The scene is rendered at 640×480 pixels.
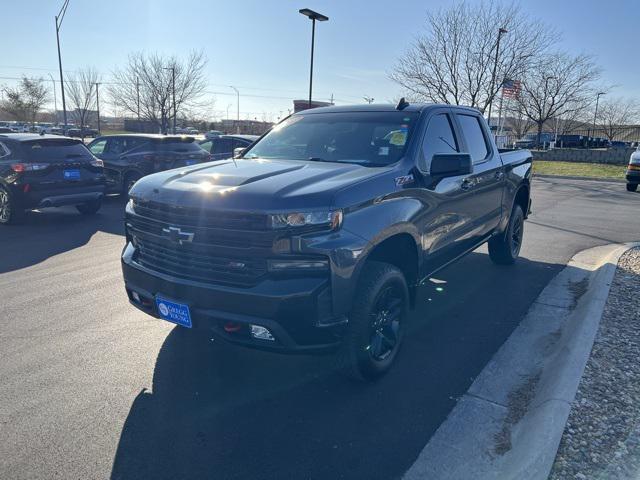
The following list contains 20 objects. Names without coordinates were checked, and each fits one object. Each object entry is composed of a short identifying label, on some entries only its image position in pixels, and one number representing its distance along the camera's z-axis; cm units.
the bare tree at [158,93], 3531
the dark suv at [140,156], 1148
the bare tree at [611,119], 5444
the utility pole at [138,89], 3609
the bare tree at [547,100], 3419
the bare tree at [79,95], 4628
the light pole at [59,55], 2382
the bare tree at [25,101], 4912
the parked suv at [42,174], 855
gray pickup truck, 287
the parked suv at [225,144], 1352
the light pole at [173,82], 3341
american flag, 2298
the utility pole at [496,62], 2302
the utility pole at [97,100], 4800
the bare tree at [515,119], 3515
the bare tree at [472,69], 2433
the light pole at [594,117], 5167
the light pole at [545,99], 3388
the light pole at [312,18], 1883
